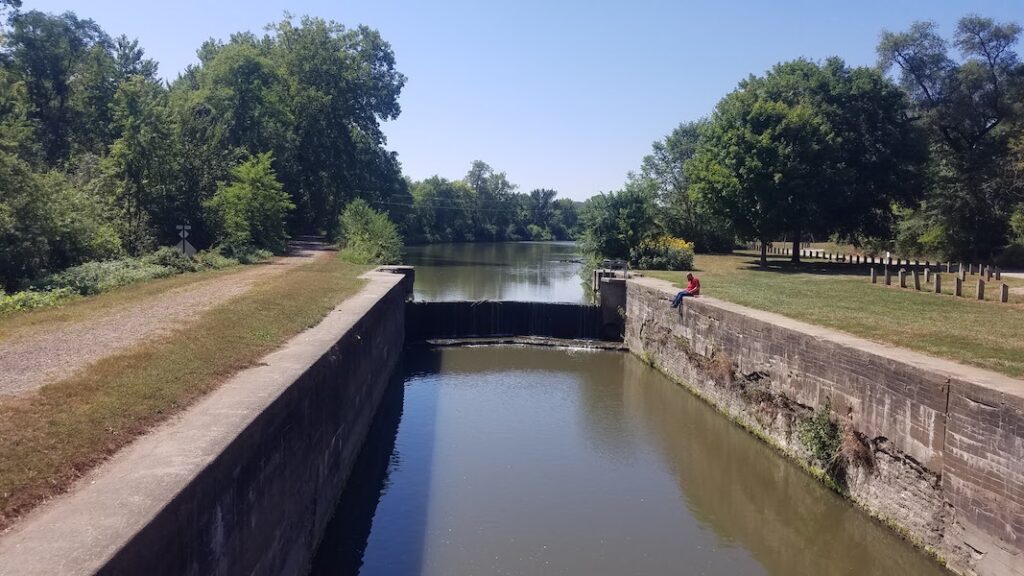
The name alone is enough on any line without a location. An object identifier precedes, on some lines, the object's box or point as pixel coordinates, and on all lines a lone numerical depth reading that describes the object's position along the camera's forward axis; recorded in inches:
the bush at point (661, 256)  1289.4
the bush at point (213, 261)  933.2
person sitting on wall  721.0
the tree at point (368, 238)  1248.8
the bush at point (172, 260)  852.2
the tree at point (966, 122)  1362.0
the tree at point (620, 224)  1385.3
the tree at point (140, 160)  1000.2
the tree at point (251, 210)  1131.9
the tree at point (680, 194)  1833.2
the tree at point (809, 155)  1170.6
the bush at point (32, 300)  512.4
